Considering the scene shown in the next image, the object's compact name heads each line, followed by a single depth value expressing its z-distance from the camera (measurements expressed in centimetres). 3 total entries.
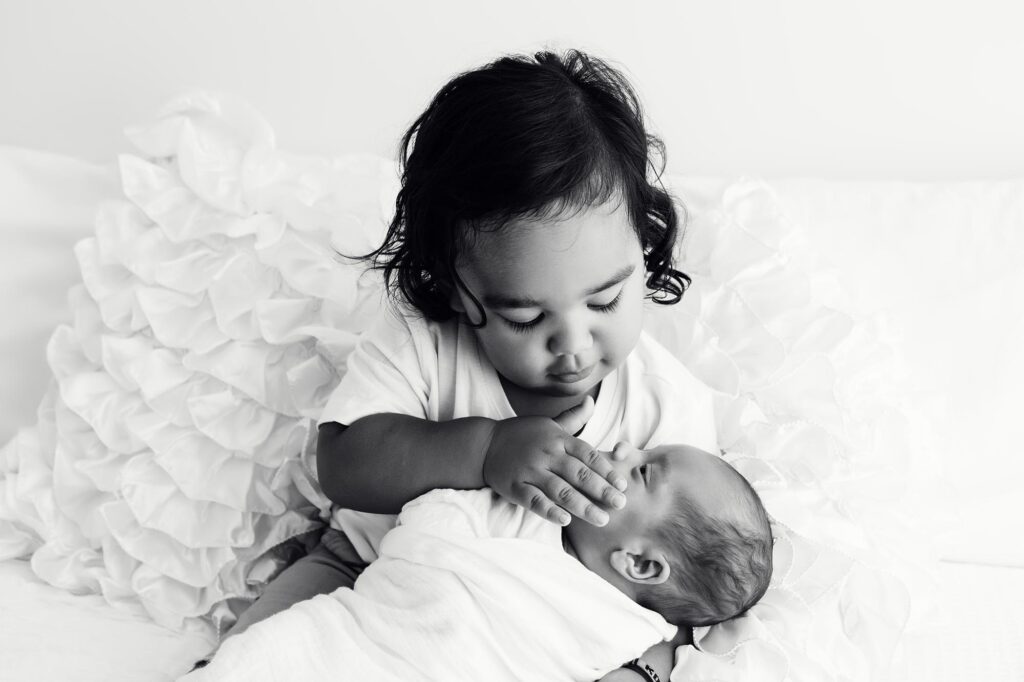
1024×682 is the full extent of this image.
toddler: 100
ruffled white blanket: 134
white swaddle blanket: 96
